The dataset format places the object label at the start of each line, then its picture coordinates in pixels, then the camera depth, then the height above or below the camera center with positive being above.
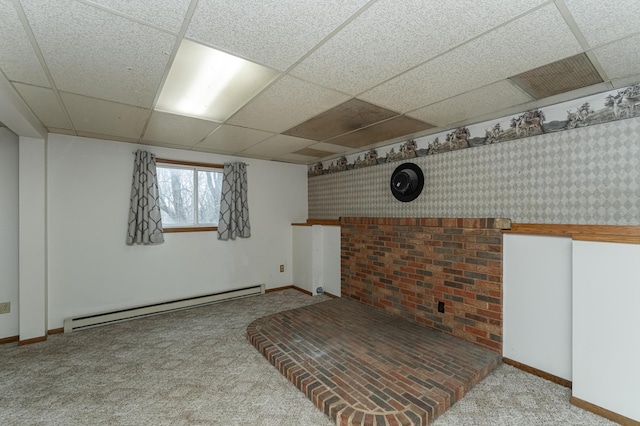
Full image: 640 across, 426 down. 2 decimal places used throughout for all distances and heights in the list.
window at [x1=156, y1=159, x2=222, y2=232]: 3.75 +0.29
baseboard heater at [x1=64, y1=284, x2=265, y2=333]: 3.09 -1.22
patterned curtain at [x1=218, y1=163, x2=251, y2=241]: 4.10 +0.14
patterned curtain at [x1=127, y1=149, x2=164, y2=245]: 3.42 +0.13
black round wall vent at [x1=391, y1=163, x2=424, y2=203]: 3.23 +0.39
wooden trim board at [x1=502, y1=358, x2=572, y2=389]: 2.06 -1.29
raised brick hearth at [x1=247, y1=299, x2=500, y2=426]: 1.74 -1.23
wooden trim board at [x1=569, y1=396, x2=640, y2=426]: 1.67 -1.28
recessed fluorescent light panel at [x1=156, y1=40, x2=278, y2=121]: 1.69 +0.97
